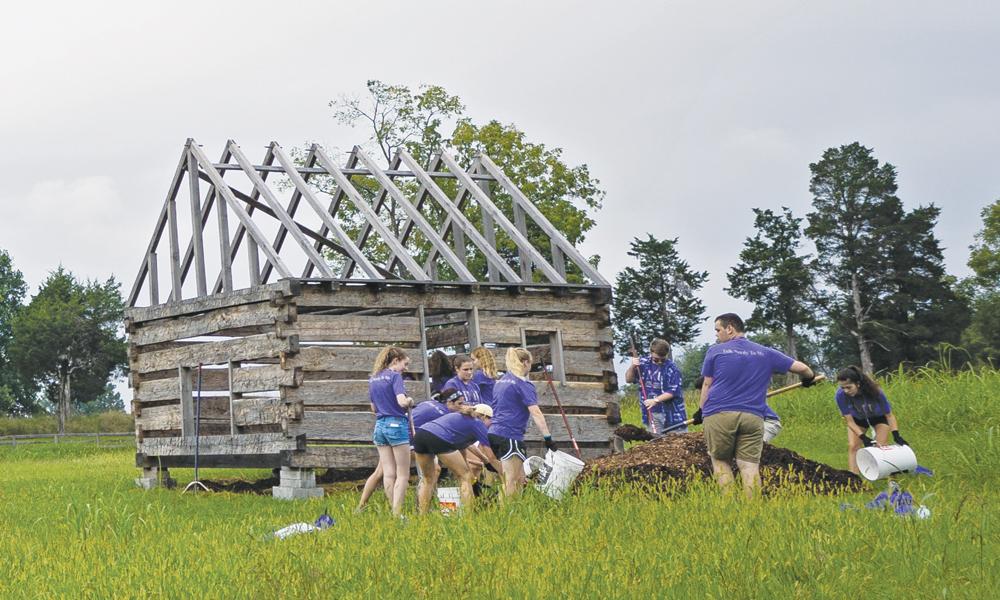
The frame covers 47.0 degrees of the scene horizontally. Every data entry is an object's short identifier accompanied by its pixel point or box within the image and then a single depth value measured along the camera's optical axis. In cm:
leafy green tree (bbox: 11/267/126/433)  5159
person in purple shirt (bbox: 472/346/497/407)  1102
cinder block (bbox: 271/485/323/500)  1437
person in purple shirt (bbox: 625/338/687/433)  1338
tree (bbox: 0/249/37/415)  5691
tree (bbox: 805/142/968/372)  4656
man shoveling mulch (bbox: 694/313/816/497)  968
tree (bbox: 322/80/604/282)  2938
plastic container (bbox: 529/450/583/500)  977
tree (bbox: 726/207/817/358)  5169
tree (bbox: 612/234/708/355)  5531
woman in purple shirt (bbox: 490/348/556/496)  1023
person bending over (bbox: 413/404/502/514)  985
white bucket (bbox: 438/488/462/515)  968
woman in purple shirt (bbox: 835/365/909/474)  1239
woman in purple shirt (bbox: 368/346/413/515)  1069
